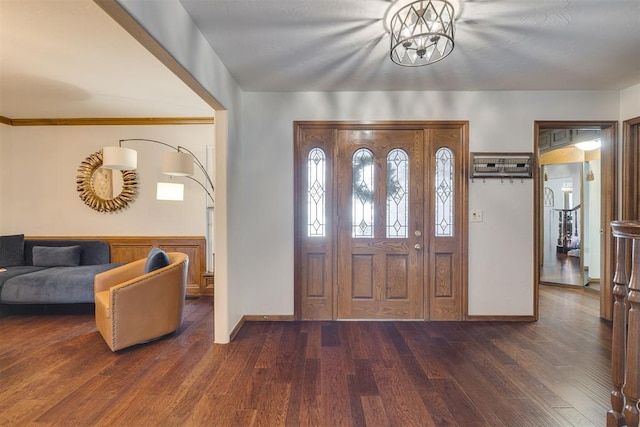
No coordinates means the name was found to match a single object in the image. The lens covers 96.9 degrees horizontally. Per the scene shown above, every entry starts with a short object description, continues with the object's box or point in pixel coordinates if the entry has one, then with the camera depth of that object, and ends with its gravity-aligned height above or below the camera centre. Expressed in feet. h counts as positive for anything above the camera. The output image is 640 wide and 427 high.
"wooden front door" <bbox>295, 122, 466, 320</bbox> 10.44 -0.35
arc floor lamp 10.14 +1.82
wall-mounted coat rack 10.20 +1.74
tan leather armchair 8.16 -2.82
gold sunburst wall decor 13.75 +1.28
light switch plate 10.36 -0.06
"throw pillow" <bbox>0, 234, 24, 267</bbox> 12.38 -1.65
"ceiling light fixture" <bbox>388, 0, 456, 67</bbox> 5.41 +3.91
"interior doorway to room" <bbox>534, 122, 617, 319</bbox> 10.43 +0.49
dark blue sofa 10.75 -2.31
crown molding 13.60 +4.46
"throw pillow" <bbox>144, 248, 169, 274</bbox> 9.25 -1.57
